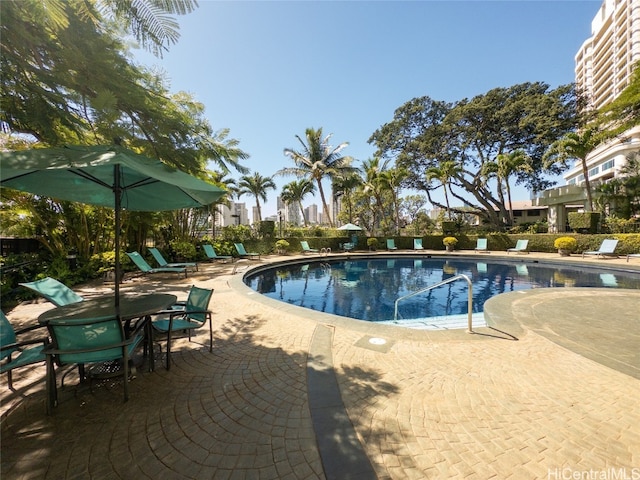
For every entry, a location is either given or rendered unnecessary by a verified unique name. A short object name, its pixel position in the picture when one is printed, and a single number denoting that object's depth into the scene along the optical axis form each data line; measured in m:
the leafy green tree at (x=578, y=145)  18.44
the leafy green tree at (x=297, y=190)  30.73
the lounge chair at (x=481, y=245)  19.20
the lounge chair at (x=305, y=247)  19.08
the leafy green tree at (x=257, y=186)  31.78
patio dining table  2.82
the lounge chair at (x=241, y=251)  15.12
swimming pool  7.86
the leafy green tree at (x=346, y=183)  26.31
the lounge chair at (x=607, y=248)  13.99
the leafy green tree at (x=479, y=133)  25.16
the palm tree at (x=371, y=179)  25.23
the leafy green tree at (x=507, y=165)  22.83
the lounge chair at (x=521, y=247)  17.50
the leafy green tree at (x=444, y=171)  23.95
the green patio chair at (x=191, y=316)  3.46
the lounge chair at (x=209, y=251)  14.20
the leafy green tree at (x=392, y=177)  24.32
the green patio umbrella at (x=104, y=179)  2.26
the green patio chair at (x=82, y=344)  2.29
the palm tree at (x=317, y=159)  24.56
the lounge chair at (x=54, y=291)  3.69
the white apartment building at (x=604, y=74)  27.78
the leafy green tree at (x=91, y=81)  2.49
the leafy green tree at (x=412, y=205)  46.28
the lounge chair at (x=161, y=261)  10.09
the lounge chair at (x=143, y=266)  9.08
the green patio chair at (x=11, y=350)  2.44
